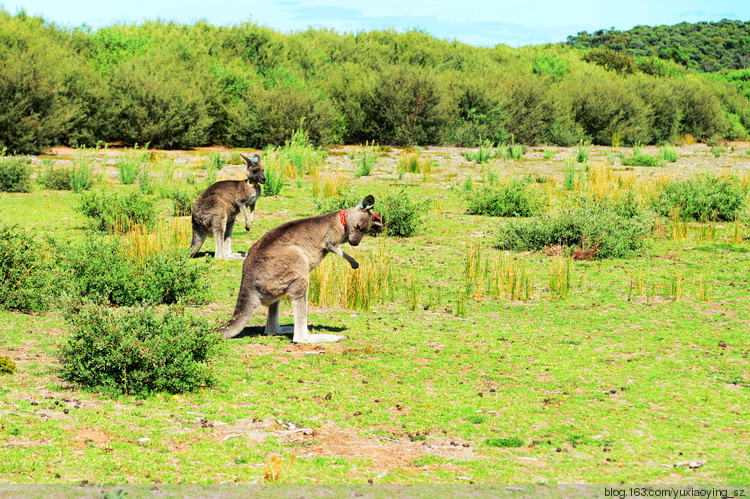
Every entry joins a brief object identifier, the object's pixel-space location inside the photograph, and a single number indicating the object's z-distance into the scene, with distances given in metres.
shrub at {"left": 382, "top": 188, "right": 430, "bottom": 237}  14.44
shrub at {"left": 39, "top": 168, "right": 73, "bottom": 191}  18.66
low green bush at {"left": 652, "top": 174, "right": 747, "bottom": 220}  16.25
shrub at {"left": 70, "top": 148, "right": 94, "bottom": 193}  18.25
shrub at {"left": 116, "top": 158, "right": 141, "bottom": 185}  19.67
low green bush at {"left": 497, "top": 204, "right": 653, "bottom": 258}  13.02
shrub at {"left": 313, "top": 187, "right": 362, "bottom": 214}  14.44
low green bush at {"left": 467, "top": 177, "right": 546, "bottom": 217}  16.81
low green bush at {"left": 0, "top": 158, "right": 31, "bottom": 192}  17.89
